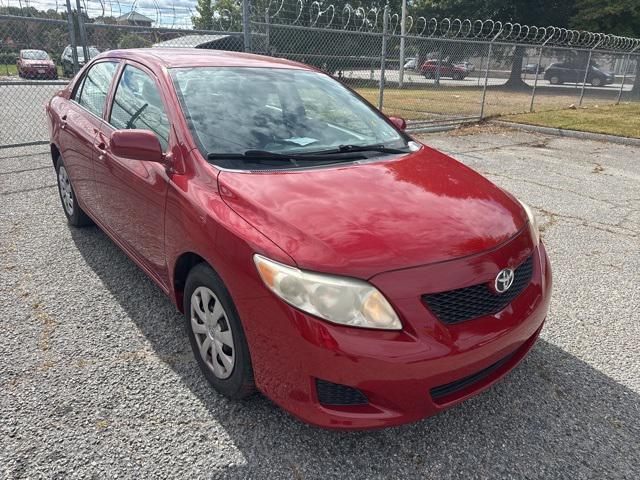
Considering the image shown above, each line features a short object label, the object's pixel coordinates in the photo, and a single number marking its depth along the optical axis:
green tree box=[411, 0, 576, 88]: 30.23
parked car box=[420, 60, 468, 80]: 15.62
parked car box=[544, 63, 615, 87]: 17.42
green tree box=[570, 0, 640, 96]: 26.38
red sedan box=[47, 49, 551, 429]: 1.85
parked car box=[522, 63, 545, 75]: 16.94
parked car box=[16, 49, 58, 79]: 9.80
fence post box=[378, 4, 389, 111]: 9.19
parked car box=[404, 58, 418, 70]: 15.91
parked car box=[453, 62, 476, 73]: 15.56
